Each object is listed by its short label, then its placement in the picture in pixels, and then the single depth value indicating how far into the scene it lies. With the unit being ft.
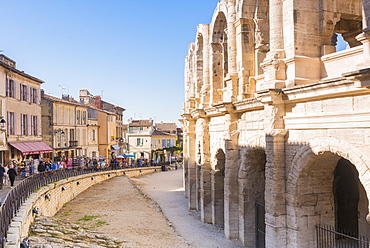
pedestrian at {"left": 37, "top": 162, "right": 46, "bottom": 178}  66.99
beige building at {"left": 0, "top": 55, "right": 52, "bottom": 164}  74.49
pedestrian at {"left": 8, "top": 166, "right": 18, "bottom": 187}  55.65
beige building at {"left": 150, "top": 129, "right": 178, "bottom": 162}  206.69
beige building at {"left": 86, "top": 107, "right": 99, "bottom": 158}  135.64
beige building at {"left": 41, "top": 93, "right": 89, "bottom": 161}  108.47
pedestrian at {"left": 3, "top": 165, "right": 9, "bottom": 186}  58.83
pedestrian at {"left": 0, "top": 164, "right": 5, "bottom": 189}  53.16
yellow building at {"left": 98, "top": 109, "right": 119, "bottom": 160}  148.56
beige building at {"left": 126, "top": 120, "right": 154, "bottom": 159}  207.41
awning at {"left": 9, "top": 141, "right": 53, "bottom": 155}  79.15
